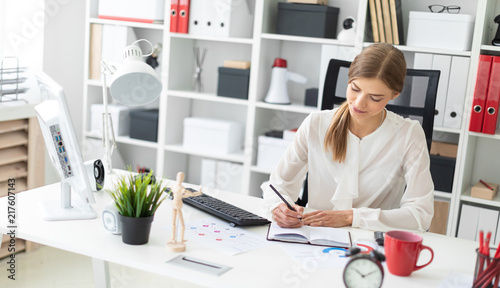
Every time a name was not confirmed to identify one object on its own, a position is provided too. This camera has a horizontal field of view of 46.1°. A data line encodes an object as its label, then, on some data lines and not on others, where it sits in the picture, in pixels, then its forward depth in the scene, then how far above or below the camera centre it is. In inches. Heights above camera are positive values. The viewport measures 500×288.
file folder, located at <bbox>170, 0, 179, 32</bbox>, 135.3 +8.5
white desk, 54.4 -19.7
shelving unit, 117.2 -7.7
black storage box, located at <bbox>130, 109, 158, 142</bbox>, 143.7 -18.0
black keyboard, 68.3 -18.3
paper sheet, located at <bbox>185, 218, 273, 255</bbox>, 61.4 -19.4
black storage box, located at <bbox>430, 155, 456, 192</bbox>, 117.7 -19.4
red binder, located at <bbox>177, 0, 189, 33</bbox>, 134.2 +8.6
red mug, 55.8 -17.1
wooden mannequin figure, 57.9 -16.0
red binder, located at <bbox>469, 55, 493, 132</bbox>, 110.5 -2.7
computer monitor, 62.5 -11.7
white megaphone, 130.4 -4.8
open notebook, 64.4 -18.9
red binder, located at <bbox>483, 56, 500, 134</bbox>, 109.7 -4.0
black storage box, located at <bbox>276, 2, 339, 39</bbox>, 125.9 +9.5
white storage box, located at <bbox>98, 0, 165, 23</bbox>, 138.6 +9.5
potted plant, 59.6 -16.2
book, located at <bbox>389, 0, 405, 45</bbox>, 117.7 +10.1
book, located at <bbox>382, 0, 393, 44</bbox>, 117.8 +10.1
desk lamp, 67.3 -3.6
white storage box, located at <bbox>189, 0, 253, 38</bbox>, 131.3 +8.8
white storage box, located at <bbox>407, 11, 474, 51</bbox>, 114.0 +8.7
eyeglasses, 121.0 +13.7
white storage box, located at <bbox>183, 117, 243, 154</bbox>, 137.0 -18.3
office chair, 87.4 -3.8
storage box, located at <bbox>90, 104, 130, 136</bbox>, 146.0 -17.3
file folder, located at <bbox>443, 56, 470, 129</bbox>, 113.5 -3.2
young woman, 73.2 -12.0
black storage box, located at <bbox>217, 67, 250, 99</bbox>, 133.1 -5.5
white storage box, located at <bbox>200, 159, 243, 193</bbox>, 138.2 -27.7
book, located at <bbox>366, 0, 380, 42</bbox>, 118.1 +9.9
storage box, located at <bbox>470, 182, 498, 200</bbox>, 116.4 -22.4
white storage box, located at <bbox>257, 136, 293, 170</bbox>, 131.1 -19.8
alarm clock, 51.4 -17.6
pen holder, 51.4 -16.8
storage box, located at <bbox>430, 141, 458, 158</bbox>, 120.1 -15.0
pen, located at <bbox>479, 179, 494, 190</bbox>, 118.7 -21.4
